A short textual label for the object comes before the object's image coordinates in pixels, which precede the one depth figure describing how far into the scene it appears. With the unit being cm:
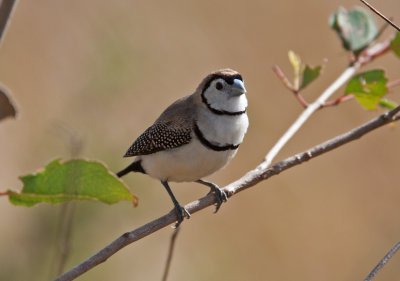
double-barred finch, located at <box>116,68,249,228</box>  604
